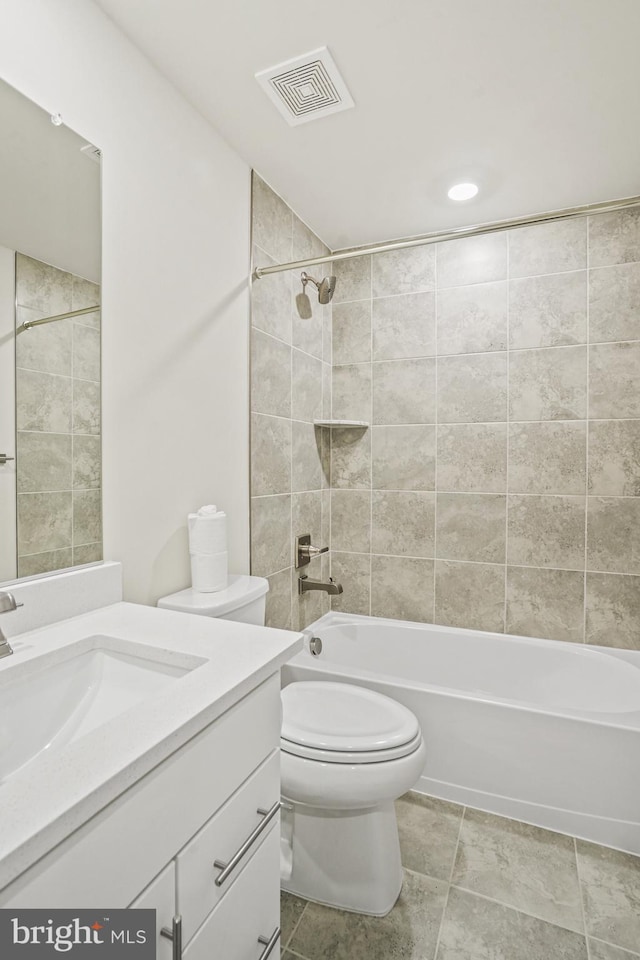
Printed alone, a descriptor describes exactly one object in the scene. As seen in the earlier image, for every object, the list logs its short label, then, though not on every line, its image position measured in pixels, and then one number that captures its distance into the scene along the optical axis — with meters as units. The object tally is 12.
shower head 2.35
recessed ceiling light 2.11
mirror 1.06
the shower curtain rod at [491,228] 1.43
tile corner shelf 2.46
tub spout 2.36
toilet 1.34
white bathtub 1.65
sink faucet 0.92
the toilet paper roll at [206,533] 1.52
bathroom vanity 0.53
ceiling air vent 1.47
